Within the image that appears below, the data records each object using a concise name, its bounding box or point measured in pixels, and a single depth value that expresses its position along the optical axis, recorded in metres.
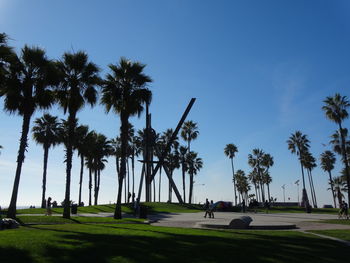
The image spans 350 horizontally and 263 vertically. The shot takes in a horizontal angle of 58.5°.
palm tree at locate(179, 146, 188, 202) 75.91
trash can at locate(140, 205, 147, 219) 26.75
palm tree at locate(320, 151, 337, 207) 90.69
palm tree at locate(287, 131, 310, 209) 70.79
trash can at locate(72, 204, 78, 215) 31.88
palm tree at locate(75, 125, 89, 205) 50.96
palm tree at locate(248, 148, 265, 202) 91.44
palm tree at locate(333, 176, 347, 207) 92.75
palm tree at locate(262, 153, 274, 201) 91.31
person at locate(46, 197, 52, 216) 27.94
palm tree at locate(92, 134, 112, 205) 56.06
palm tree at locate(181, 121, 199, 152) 72.25
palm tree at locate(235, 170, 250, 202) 118.00
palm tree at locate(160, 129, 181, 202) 75.07
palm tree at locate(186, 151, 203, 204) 78.83
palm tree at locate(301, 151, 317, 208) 73.56
